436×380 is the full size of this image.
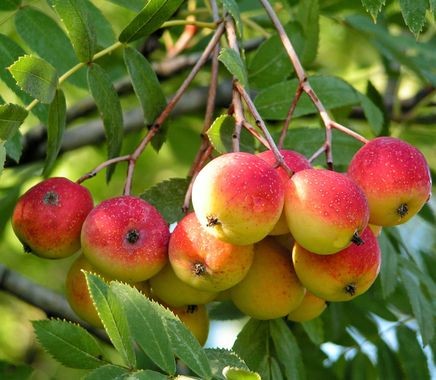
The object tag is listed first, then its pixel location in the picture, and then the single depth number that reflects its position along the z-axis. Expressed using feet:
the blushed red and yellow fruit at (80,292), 2.62
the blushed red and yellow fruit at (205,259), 2.54
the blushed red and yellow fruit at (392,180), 2.57
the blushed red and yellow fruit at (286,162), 2.55
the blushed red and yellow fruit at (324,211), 2.50
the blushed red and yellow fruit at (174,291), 2.59
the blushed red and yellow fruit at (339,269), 2.56
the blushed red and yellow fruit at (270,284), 2.59
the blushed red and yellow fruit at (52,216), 2.61
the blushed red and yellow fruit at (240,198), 2.49
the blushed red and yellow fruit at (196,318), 2.64
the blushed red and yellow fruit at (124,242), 2.57
